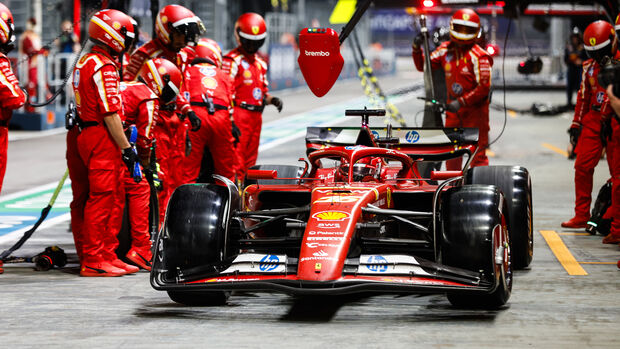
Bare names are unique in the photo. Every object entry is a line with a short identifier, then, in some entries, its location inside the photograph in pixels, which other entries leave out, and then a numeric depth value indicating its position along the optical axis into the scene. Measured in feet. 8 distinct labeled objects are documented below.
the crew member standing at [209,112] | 72.69
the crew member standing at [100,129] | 52.75
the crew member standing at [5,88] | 54.80
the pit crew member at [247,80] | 79.05
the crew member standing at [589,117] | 67.97
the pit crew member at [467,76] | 79.41
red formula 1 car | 41.29
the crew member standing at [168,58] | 63.46
